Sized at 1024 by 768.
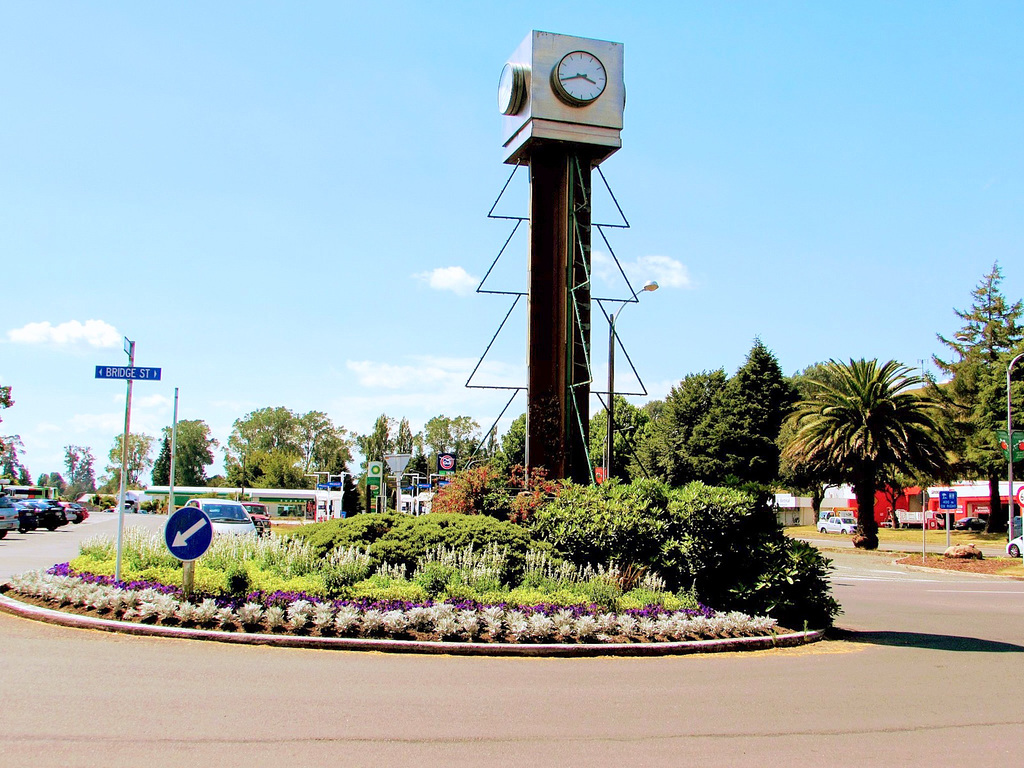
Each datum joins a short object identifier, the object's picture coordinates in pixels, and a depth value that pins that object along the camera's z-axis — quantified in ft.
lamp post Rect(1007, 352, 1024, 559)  107.45
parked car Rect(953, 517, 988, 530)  225.15
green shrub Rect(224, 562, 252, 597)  38.06
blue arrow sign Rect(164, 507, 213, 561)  36.55
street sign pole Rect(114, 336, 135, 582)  41.53
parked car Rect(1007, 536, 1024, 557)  113.60
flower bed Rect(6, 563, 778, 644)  35.09
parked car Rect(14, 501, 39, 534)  131.85
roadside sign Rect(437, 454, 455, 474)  109.09
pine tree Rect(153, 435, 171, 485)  473.26
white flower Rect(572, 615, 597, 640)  36.11
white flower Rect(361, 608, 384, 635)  34.88
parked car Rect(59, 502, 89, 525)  187.49
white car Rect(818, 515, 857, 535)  215.31
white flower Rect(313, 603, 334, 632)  34.96
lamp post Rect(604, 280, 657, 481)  71.04
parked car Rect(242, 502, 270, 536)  111.75
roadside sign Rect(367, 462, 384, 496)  98.59
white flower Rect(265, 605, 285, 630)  34.94
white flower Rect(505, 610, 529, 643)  35.70
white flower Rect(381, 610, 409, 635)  34.94
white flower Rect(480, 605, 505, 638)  35.63
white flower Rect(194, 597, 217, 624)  35.45
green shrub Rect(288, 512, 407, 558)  46.03
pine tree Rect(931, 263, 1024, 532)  184.75
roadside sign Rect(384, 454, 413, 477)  86.48
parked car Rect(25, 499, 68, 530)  143.64
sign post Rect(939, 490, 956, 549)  111.55
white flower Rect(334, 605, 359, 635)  34.55
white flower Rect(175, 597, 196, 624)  35.63
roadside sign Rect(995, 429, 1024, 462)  108.58
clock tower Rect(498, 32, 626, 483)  68.85
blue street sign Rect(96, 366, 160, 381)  43.88
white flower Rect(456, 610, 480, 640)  35.55
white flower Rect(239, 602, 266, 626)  35.09
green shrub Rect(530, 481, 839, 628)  42.91
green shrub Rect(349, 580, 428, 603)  37.86
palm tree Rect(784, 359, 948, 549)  124.57
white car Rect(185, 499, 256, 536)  88.07
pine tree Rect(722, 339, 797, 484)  207.41
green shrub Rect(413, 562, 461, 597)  39.83
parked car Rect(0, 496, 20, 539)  107.55
